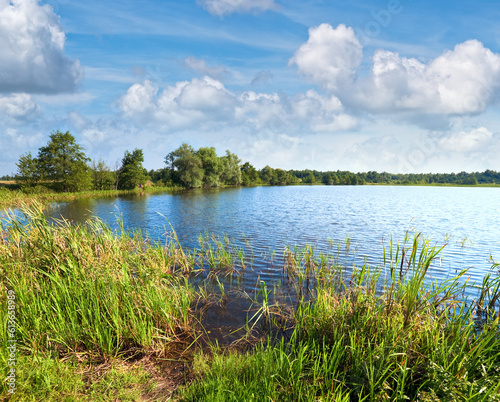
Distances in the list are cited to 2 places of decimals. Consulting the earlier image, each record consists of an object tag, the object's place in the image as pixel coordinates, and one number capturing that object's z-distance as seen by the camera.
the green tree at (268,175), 151.00
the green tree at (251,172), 133.25
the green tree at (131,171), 71.19
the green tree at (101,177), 66.81
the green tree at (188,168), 82.00
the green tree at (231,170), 99.38
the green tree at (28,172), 53.47
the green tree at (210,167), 88.62
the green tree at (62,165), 56.09
